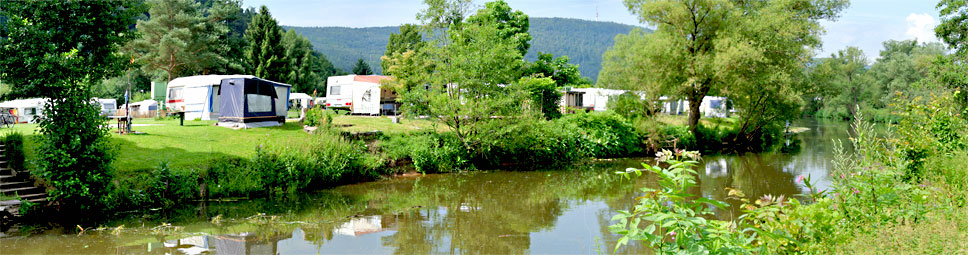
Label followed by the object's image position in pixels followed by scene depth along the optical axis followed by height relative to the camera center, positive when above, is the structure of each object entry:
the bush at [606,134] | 21.14 -0.78
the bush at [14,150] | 10.91 -0.88
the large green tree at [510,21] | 34.06 +5.33
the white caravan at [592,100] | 37.97 +0.79
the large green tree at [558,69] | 35.69 +2.60
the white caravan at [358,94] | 27.77 +0.69
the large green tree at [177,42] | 36.03 +3.93
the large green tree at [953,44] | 18.97 +2.53
